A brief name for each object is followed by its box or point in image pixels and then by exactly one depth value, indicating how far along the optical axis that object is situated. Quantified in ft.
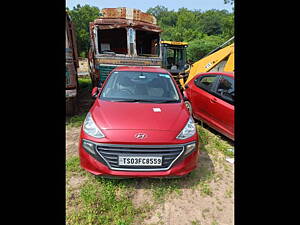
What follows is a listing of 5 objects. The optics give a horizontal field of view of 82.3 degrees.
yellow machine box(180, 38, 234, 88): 22.50
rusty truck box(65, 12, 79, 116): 13.75
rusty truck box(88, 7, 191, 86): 19.79
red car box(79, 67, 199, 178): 6.63
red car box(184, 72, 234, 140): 10.99
